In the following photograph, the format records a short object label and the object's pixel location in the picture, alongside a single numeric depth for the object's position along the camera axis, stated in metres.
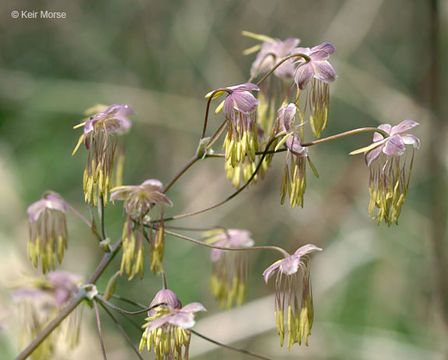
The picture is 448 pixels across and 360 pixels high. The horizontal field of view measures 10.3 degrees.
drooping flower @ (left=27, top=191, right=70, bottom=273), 0.40
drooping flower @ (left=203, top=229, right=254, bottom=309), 0.41
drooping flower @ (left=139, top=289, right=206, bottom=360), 0.38
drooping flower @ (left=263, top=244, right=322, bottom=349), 0.38
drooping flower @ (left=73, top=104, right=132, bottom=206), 0.38
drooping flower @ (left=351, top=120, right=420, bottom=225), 0.38
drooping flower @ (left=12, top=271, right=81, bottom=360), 0.41
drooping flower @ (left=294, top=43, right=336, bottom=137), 0.38
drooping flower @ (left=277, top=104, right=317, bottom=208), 0.38
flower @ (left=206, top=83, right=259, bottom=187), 0.38
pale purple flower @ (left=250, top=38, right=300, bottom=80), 0.40
